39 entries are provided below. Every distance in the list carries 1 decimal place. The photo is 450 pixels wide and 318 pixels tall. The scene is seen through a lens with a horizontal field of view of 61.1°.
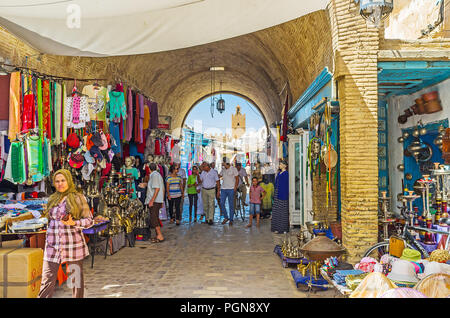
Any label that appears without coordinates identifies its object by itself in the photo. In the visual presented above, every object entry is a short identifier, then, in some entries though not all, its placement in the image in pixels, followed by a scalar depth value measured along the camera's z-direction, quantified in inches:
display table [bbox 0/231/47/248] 194.4
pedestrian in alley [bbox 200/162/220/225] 434.0
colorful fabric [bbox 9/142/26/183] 215.8
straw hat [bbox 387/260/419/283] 147.8
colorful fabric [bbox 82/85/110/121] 285.7
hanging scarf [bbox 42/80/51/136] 232.1
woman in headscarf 159.2
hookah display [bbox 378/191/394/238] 224.1
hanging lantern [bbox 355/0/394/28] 175.2
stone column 233.9
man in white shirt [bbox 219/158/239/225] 432.5
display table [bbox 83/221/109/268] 241.1
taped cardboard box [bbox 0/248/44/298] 163.3
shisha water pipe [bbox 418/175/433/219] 222.1
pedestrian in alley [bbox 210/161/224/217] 469.1
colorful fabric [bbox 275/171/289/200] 359.9
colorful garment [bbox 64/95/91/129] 262.2
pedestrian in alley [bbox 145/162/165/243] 322.3
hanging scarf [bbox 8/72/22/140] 210.7
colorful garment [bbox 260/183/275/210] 471.5
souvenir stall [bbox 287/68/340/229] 258.7
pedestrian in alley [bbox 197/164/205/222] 465.4
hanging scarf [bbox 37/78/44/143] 227.1
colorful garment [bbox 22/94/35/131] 215.8
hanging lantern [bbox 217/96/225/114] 690.2
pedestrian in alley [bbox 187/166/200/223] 449.1
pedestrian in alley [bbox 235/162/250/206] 530.9
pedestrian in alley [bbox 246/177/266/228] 418.6
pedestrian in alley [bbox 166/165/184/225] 412.8
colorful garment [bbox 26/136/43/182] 219.9
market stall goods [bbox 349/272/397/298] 124.6
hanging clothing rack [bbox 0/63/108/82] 209.7
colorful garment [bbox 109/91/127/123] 317.1
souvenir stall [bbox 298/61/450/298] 146.9
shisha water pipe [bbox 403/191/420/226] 218.7
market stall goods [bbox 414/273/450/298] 121.5
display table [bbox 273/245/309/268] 241.9
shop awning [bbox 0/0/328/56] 168.6
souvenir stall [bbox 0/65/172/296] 212.5
